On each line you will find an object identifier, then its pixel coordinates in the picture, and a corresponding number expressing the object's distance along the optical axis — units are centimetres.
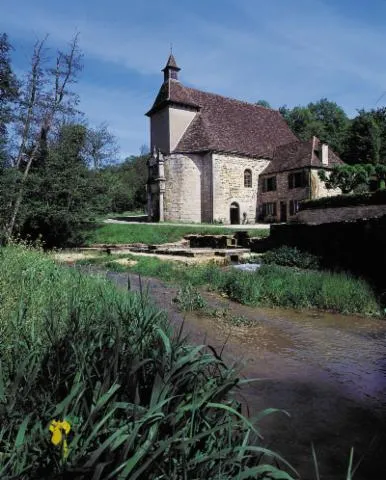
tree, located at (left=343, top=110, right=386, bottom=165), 4822
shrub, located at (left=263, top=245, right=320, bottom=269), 1374
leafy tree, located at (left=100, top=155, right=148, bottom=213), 5797
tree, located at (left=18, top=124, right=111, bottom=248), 2183
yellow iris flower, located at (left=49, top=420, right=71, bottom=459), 190
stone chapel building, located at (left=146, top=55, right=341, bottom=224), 3581
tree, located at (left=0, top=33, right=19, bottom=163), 2117
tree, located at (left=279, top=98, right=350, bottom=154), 5978
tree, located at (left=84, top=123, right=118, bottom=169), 2552
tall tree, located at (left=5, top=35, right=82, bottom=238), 2258
